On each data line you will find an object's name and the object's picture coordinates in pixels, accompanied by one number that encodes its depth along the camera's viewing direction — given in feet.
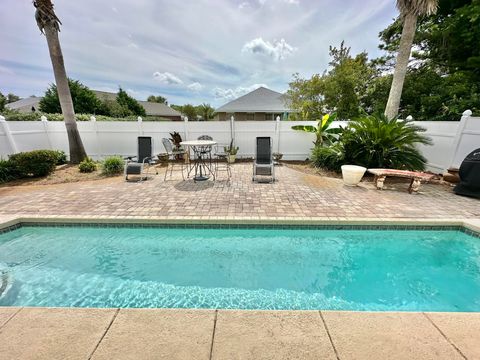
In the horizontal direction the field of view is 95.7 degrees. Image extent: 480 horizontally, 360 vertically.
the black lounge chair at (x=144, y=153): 26.03
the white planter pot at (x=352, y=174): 22.07
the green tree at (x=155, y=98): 218.65
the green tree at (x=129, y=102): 108.47
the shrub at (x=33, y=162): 24.03
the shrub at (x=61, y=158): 30.59
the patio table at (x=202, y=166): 22.94
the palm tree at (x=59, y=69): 25.22
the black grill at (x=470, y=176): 18.79
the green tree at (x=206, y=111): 146.19
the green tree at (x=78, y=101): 78.02
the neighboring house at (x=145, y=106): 109.60
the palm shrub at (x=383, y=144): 24.85
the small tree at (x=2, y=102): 94.47
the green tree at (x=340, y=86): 46.36
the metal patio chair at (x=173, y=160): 29.04
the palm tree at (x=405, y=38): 24.17
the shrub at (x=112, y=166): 26.73
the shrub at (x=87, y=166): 27.20
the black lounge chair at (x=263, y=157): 24.85
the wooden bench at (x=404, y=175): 20.08
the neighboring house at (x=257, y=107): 81.05
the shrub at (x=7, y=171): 23.67
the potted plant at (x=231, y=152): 32.68
